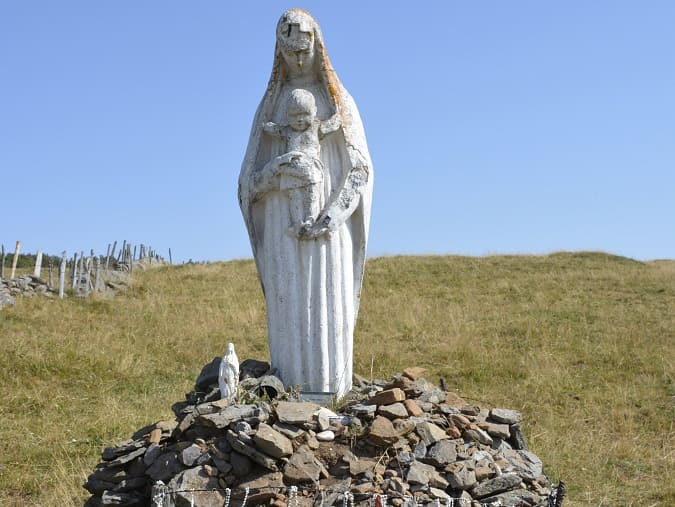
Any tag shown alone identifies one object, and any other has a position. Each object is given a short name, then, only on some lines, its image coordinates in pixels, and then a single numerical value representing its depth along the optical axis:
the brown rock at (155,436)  6.64
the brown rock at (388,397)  6.56
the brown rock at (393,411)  6.36
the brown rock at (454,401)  7.07
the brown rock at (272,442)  5.82
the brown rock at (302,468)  5.84
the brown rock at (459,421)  6.57
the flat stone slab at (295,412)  6.14
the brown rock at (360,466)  5.94
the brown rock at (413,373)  7.39
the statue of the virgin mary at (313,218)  7.36
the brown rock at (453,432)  6.45
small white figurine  6.85
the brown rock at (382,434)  6.09
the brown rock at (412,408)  6.48
